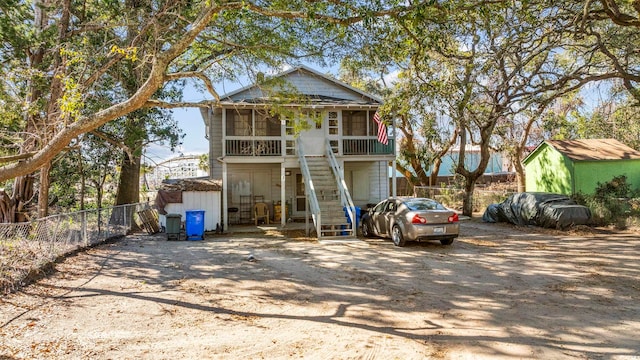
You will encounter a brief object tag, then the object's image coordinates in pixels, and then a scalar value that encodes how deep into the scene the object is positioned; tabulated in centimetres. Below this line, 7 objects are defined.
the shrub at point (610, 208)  1529
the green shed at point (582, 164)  2005
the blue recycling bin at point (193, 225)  1495
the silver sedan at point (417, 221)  1185
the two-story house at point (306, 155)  1733
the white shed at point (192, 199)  1673
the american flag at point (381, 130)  1812
